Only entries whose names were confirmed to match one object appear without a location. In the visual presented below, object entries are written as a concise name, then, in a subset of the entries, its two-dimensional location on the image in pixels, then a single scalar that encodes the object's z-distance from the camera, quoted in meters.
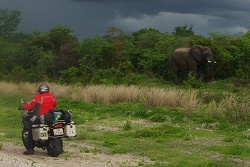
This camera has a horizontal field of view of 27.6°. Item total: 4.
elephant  34.38
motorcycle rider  12.31
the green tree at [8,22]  94.94
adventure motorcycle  11.95
